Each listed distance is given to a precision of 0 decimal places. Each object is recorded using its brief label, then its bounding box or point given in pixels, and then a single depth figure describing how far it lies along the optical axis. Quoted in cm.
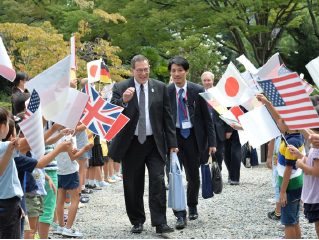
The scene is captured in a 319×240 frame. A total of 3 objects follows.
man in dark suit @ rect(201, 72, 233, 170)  885
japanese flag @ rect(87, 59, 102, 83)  916
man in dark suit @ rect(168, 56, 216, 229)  673
